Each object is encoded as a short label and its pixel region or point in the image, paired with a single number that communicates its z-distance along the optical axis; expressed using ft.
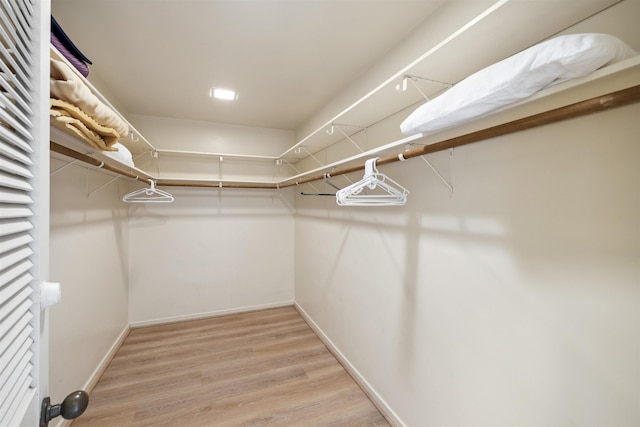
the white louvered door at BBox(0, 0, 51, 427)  1.46
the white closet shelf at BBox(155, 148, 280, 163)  8.92
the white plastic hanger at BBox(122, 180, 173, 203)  8.36
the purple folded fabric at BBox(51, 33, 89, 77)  3.25
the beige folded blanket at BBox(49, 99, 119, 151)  3.13
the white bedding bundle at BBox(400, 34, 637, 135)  2.10
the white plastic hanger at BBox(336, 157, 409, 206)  4.36
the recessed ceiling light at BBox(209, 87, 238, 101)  7.71
